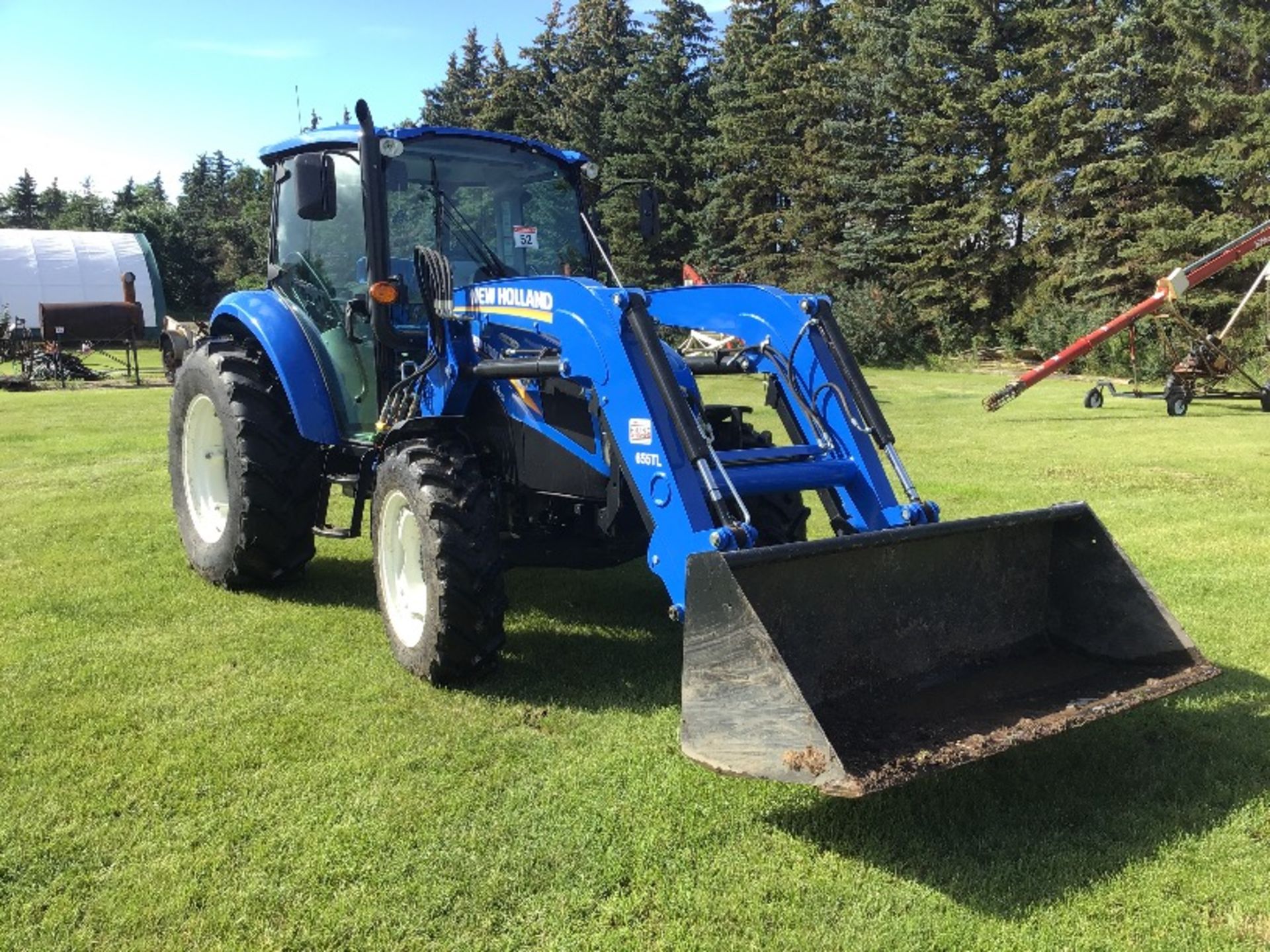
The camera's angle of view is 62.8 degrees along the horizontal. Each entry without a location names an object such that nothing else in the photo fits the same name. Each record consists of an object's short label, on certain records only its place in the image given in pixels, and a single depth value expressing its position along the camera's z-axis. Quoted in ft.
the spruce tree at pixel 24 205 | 249.55
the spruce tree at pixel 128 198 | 241.14
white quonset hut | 124.67
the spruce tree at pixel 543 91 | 149.28
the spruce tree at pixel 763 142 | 120.88
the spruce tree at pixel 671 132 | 128.26
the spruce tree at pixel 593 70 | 140.36
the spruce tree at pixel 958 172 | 104.68
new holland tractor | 10.93
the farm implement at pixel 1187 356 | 46.19
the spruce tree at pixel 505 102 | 154.71
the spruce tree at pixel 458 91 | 177.99
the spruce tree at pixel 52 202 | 248.73
